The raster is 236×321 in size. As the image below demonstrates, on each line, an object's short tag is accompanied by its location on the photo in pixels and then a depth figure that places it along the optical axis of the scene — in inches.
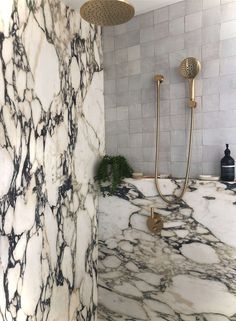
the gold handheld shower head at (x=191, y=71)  70.9
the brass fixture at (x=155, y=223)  73.7
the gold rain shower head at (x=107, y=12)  47.1
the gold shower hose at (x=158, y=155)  70.5
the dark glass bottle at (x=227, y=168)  66.7
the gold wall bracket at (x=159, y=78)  76.2
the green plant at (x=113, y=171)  78.8
